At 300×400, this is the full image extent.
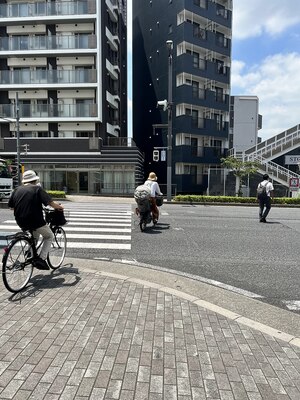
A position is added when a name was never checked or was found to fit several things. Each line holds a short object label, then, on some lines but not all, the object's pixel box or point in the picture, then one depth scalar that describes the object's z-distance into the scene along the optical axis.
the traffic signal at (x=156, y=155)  23.36
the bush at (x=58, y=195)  22.14
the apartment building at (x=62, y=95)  27.94
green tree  22.88
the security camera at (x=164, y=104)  20.00
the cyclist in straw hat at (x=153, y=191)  9.67
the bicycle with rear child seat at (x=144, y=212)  9.10
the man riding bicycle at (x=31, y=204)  4.34
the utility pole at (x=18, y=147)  22.08
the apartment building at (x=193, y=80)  30.80
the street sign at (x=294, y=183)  20.61
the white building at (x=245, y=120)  46.67
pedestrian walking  11.45
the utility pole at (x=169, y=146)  21.41
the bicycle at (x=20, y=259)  4.11
